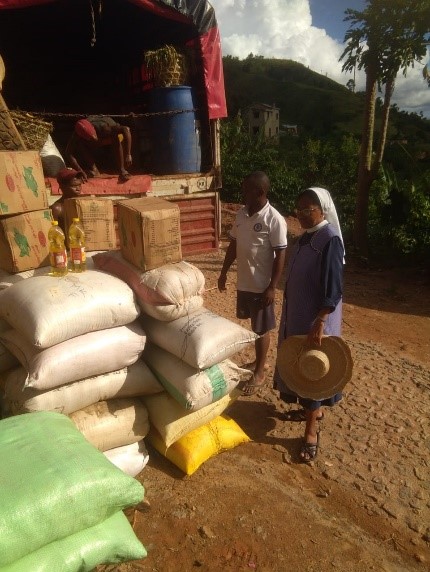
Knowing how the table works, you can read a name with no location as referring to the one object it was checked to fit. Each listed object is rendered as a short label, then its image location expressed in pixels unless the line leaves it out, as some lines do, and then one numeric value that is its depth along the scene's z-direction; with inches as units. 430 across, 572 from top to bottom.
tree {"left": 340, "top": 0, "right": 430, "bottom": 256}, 253.6
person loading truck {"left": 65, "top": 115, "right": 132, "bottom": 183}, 221.3
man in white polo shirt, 127.9
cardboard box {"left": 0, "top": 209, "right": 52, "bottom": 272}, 109.4
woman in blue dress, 102.2
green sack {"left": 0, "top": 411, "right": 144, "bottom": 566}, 56.3
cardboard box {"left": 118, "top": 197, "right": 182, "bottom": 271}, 99.6
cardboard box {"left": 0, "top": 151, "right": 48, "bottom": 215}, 110.0
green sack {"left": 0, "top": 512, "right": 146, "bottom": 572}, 59.2
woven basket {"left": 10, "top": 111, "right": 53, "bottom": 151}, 191.8
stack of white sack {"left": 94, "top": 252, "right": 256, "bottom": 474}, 99.7
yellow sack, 103.9
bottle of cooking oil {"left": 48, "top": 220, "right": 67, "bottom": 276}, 102.6
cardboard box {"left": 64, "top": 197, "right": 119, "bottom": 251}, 118.5
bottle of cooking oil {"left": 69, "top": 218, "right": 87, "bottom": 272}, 105.5
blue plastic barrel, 247.6
